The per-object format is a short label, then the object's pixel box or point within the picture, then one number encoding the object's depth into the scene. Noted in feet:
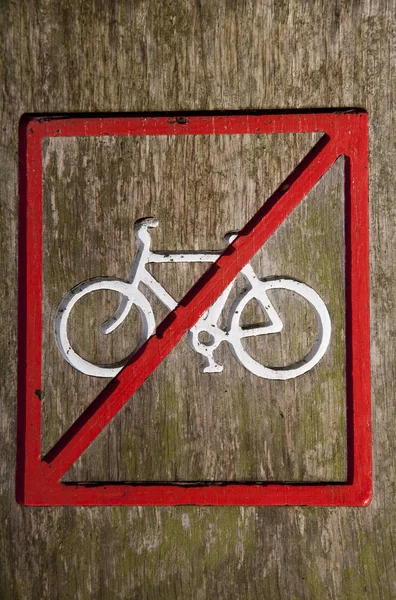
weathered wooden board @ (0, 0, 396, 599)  1.71
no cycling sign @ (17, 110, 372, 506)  1.70
